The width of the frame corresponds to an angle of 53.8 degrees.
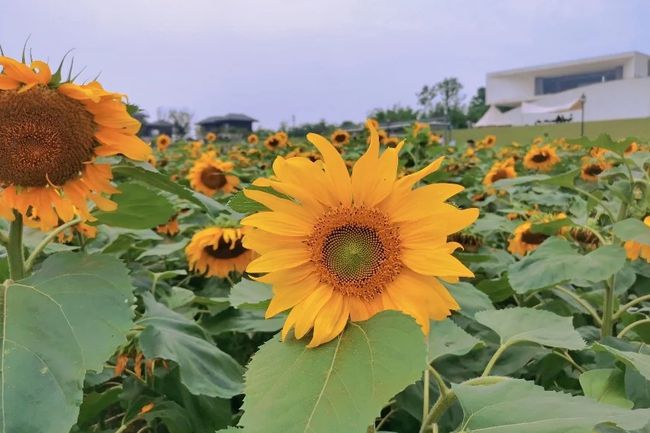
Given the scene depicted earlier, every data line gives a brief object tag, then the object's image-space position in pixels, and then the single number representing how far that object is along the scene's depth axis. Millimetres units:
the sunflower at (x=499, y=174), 4469
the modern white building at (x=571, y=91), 49469
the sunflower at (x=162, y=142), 9812
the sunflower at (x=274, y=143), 7348
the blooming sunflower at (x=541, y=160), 5555
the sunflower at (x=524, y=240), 2586
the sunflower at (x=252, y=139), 10396
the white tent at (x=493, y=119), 51500
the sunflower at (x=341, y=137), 7154
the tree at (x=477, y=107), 57375
